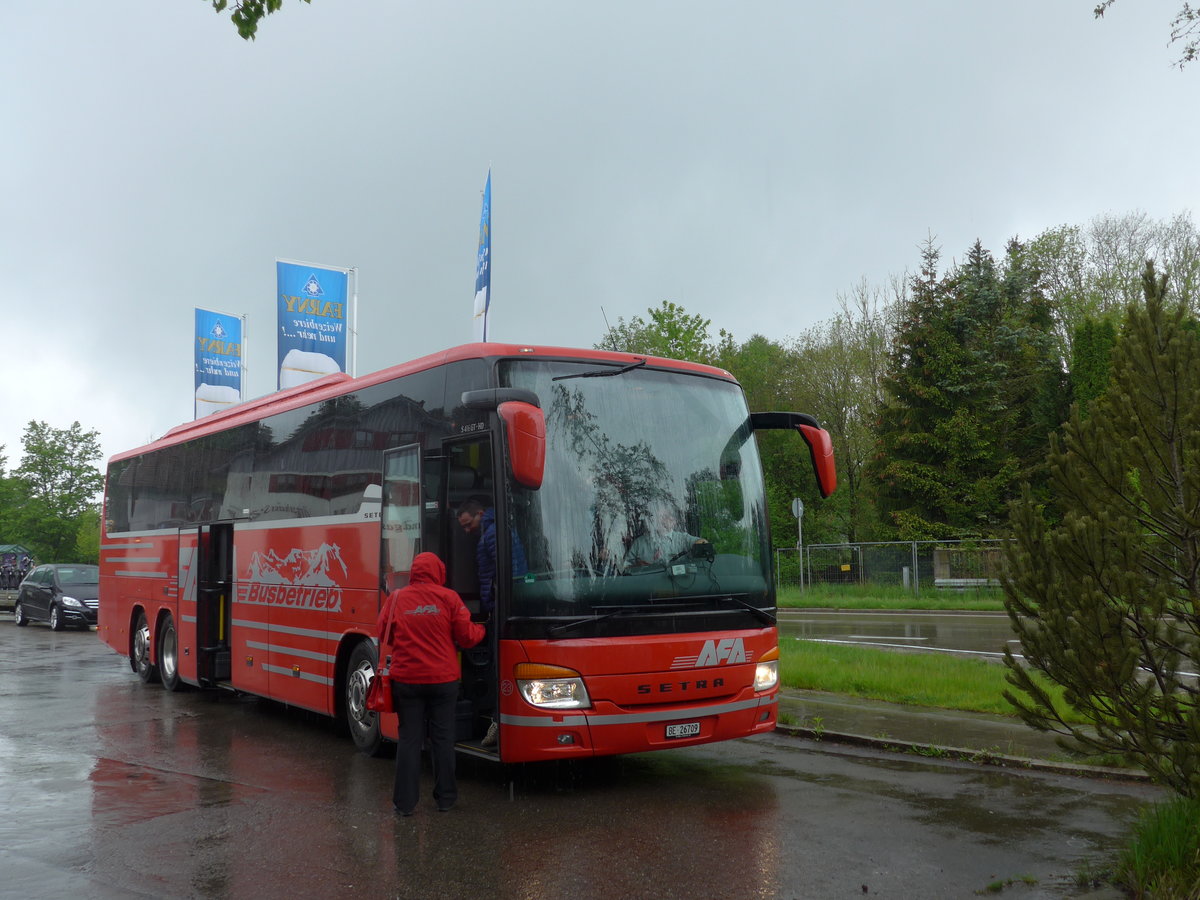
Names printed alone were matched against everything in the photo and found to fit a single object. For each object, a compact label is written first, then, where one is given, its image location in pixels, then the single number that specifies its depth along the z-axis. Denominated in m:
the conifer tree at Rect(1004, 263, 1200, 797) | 5.34
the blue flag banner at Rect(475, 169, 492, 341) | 15.89
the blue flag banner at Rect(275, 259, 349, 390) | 20.52
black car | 28.53
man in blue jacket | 7.86
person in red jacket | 7.49
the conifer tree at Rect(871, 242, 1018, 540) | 38.28
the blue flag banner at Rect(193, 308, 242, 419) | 26.56
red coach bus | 7.60
